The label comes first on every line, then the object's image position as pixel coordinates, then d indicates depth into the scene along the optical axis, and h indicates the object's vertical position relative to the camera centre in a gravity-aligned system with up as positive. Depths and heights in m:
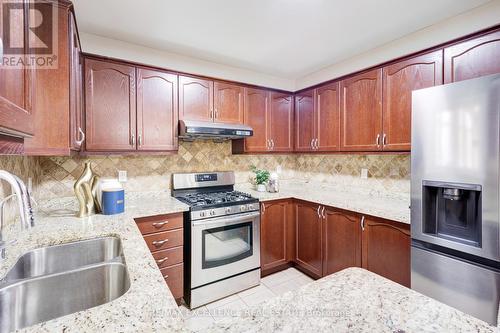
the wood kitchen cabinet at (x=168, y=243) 1.92 -0.65
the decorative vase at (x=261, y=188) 2.96 -0.29
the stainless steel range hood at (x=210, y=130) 2.29 +0.34
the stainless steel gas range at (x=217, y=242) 2.10 -0.73
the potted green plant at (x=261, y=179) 2.95 -0.19
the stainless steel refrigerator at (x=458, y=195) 1.28 -0.19
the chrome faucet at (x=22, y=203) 0.93 -0.15
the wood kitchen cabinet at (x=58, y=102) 1.24 +0.34
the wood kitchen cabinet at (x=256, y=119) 2.82 +0.54
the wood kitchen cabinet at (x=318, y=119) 2.63 +0.53
